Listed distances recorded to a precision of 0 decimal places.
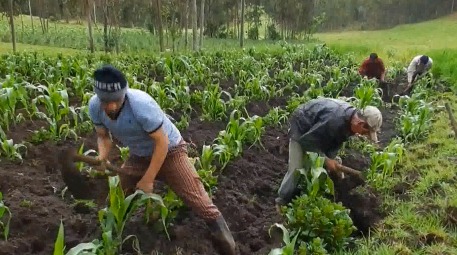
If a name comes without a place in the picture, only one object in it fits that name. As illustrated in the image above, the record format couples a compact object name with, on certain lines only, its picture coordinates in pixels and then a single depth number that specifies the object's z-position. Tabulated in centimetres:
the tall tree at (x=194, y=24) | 1515
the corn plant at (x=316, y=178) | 437
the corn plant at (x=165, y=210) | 385
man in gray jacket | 447
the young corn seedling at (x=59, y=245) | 257
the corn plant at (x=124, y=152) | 527
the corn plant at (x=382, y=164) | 535
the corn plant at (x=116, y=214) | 339
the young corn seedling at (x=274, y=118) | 732
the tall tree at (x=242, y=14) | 1980
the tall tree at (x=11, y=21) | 1272
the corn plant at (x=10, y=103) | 591
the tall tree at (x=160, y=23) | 1484
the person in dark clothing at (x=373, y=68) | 1103
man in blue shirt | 354
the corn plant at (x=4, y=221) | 358
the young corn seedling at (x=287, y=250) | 332
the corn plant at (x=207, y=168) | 466
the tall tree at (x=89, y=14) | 1496
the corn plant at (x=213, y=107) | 716
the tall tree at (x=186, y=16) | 1897
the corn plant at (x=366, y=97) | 770
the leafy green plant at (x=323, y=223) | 391
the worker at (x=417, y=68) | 1105
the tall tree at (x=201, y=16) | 1661
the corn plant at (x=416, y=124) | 706
